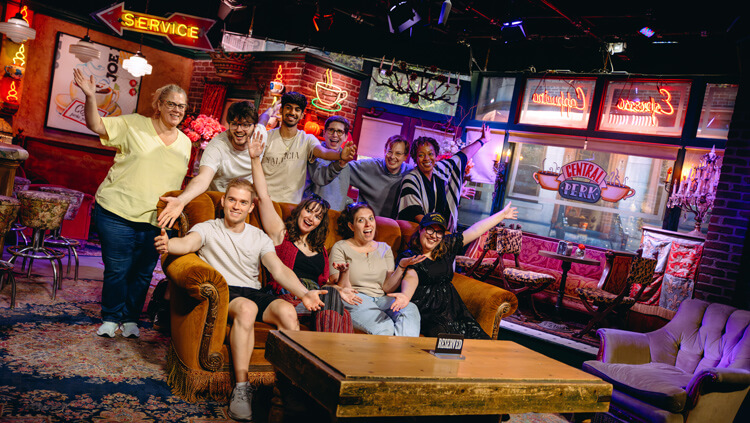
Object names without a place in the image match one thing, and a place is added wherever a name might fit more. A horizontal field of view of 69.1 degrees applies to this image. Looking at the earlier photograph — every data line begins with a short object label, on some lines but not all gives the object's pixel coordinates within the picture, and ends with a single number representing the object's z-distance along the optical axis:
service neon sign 7.51
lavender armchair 3.28
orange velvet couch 2.89
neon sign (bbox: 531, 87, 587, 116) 9.76
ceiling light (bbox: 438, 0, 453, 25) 6.40
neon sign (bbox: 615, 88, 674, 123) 8.95
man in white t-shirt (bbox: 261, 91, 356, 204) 3.96
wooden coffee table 2.16
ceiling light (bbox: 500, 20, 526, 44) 7.32
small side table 7.08
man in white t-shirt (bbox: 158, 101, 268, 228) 3.44
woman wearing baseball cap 3.68
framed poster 8.52
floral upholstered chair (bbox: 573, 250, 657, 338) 6.55
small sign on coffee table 2.73
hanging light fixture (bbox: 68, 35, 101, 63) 7.06
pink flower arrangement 6.22
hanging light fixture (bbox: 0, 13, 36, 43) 6.94
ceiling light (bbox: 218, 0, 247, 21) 9.24
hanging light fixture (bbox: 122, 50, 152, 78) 7.96
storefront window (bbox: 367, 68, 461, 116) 10.35
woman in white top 3.40
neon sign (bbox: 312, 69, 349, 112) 8.76
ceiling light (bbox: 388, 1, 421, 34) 6.52
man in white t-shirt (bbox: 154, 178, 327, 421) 2.95
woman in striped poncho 4.45
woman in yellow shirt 3.56
